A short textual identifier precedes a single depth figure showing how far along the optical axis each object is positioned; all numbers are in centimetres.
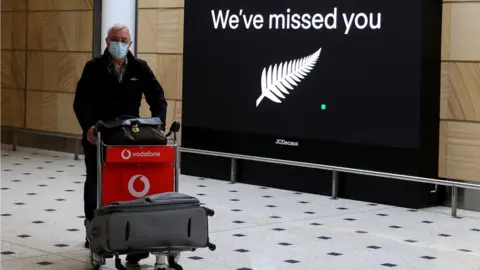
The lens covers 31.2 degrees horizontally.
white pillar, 1267
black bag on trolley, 569
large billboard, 945
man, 616
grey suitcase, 523
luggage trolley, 568
